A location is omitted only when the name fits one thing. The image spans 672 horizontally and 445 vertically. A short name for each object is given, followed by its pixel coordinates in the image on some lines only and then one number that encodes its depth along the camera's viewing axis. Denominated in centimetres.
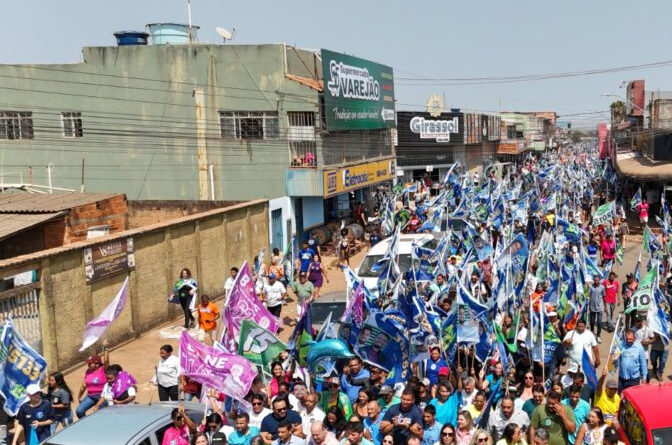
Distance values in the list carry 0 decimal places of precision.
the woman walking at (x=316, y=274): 1673
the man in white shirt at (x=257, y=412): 789
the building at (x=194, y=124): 2594
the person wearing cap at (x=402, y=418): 740
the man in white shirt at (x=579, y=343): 1021
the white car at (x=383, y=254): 1684
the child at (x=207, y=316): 1305
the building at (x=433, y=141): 4728
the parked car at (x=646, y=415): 709
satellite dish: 2791
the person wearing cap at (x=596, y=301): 1417
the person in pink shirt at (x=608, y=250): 1944
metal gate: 1212
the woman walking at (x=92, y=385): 956
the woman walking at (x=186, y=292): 1488
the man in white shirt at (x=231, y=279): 1499
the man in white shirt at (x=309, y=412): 781
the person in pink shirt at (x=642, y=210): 2885
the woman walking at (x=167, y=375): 980
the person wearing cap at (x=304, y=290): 1481
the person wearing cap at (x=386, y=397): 825
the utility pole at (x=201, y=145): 2702
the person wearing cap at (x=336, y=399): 814
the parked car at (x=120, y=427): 719
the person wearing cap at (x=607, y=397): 850
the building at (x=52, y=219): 1703
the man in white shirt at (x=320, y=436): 712
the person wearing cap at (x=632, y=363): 998
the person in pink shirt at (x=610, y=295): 1482
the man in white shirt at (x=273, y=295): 1487
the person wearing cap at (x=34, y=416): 862
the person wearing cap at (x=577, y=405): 785
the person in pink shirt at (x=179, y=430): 749
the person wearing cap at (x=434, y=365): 959
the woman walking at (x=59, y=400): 900
